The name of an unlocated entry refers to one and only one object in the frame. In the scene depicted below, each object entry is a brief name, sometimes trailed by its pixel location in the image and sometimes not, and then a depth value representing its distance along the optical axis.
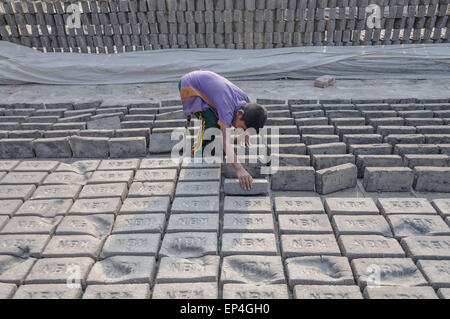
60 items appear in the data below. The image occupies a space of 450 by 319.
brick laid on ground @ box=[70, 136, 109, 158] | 4.56
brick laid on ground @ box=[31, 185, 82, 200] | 3.71
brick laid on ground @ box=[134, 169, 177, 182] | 3.96
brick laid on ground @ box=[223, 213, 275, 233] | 3.23
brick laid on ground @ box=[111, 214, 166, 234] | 3.22
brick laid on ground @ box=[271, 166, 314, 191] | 3.87
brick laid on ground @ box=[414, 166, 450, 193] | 3.82
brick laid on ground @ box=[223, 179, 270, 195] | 3.75
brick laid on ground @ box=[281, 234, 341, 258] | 2.96
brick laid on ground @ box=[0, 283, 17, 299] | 2.60
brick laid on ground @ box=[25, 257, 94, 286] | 2.73
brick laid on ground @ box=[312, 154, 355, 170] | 4.08
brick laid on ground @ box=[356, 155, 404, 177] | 4.07
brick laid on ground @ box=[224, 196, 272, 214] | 3.48
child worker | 3.46
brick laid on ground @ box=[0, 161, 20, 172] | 4.23
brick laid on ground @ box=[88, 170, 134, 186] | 3.95
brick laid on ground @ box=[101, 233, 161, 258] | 2.98
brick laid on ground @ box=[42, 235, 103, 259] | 2.97
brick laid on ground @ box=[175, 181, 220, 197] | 3.71
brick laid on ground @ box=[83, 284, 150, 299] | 2.60
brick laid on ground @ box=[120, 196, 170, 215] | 3.47
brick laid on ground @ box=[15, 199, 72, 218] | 3.46
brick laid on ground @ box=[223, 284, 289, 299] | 2.58
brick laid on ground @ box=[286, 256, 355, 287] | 2.70
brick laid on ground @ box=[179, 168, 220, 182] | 3.96
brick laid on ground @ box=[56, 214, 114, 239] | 3.21
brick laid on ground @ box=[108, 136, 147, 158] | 4.54
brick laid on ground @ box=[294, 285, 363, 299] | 2.58
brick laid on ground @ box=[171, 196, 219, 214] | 3.47
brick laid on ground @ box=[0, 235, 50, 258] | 3.00
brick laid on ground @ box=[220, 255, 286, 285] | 2.74
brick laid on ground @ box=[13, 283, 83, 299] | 2.61
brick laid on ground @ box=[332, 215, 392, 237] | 3.17
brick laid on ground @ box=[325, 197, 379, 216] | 3.41
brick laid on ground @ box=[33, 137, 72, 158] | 4.60
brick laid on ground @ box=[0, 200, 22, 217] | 3.48
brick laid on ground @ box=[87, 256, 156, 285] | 2.74
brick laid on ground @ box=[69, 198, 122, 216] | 3.46
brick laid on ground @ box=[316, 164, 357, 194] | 3.80
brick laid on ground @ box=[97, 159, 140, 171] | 4.20
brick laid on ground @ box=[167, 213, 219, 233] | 3.22
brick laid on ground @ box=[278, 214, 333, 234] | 3.20
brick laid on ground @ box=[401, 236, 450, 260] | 2.90
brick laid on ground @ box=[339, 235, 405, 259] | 2.93
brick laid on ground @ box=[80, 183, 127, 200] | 3.68
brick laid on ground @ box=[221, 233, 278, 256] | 2.98
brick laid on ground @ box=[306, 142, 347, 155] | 4.26
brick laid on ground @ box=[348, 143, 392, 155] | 4.24
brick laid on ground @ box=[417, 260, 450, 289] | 2.67
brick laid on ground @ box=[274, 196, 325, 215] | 3.45
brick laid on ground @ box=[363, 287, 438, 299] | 2.56
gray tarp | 7.27
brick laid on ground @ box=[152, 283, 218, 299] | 2.59
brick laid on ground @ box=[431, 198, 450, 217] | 3.40
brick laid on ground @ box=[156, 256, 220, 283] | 2.73
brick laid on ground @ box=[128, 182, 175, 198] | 3.72
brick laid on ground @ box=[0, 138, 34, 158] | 4.60
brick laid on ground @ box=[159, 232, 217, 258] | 3.00
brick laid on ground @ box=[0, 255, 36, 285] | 2.75
